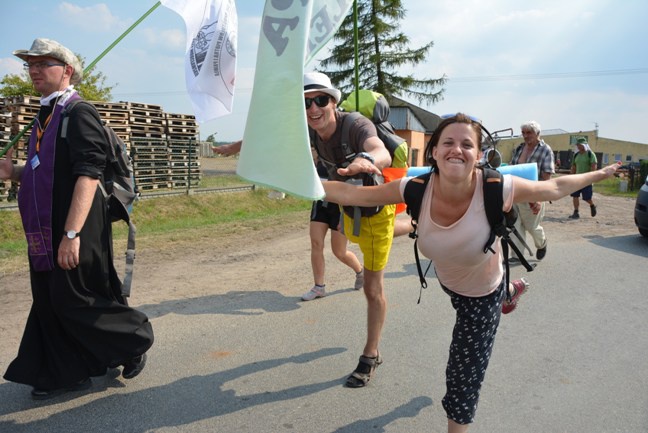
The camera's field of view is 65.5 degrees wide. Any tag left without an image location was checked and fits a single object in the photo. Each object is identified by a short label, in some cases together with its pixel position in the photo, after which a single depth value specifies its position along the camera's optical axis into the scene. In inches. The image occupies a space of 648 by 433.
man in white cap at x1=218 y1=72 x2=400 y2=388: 136.6
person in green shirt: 456.8
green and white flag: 93.1
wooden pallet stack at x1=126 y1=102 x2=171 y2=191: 563.8
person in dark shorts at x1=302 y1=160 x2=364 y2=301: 199.2
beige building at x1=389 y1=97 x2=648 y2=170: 1347.2
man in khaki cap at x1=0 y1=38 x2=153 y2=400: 118.3
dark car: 333.0
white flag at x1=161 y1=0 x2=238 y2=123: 171.4
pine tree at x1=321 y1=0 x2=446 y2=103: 1047.6
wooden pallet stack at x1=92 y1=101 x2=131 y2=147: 555.8
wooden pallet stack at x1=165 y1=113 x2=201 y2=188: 601.6
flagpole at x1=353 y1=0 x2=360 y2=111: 132.5
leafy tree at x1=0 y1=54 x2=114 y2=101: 951.0
